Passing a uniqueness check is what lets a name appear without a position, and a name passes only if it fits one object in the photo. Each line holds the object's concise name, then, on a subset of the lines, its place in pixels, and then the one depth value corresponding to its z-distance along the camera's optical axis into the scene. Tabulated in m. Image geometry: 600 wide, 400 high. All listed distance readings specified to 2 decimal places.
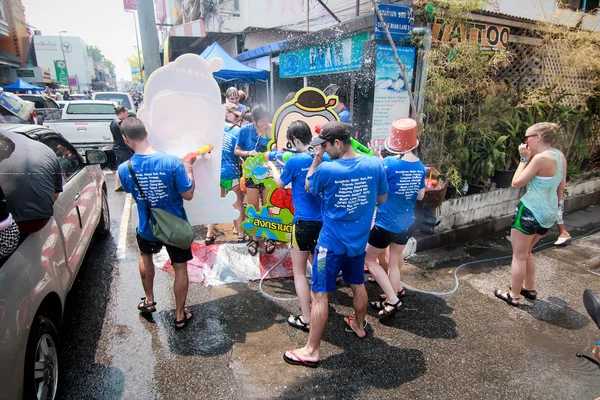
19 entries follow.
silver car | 1.83
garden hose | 3.72
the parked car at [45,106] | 11.71
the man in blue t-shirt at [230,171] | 4.78
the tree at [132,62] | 50.47
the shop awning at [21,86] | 19.51
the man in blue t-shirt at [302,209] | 2.95
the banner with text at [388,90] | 5.17
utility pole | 7.95
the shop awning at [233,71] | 9.89
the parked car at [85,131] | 9.07
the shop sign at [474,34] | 5.16
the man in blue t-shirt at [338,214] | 2.53
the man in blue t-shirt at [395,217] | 3.22
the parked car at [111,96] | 17.50
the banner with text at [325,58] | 5.85
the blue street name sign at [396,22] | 4.86
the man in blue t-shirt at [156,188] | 2.80
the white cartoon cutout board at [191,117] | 3.22
